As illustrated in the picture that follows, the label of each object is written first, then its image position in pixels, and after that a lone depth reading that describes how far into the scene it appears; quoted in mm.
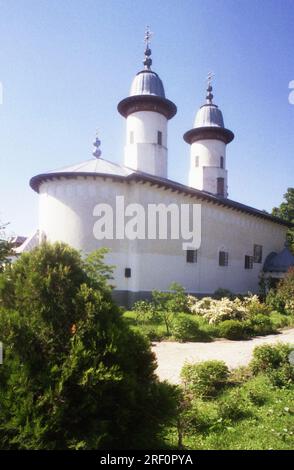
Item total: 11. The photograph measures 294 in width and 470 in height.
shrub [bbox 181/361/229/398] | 6473
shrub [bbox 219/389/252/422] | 5363
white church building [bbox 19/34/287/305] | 18031
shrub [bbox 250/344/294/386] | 7297
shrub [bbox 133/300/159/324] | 13664
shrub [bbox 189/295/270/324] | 13916
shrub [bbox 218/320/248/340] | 12344
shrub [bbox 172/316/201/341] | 11840
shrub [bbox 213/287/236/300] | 21047
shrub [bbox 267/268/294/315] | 17422
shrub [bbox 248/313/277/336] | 13115
